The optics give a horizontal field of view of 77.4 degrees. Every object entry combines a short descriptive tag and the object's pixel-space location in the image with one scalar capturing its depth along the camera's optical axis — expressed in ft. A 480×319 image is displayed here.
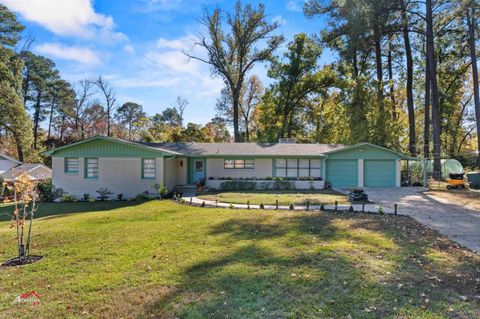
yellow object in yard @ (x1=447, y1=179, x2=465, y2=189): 63.41
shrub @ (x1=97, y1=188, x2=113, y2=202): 54.80
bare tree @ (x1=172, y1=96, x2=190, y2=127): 148.77
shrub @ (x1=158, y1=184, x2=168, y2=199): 52.70
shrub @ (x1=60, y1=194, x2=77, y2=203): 53.36
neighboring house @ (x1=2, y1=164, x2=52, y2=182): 80.03
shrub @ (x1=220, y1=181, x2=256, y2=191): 64.03
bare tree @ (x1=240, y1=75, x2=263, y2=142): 129.59
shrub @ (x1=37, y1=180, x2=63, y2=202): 54.87
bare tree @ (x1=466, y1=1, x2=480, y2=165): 70.44
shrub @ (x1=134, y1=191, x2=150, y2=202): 52.65
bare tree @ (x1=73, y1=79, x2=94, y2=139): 132.57
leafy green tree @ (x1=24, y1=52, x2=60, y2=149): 118.73
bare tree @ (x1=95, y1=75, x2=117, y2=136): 132.57
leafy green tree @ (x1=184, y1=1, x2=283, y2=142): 102.63
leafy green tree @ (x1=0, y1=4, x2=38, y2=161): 93.25
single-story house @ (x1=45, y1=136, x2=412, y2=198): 65.82
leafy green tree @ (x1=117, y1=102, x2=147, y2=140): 195.83
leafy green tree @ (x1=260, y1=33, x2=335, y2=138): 98.12
